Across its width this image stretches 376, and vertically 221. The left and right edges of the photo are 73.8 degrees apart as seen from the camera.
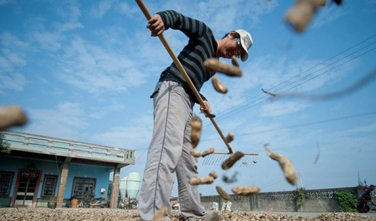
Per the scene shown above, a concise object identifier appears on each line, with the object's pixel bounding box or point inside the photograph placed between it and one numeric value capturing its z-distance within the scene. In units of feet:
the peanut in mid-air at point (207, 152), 7.97
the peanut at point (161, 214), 5.62
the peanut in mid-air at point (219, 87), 7.09
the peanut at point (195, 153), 7.33
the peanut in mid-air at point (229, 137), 8.13
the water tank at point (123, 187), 63.03
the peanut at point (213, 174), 6.89
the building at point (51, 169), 46.08
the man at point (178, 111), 6.11
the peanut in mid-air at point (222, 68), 5.79
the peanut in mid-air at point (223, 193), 7.54
